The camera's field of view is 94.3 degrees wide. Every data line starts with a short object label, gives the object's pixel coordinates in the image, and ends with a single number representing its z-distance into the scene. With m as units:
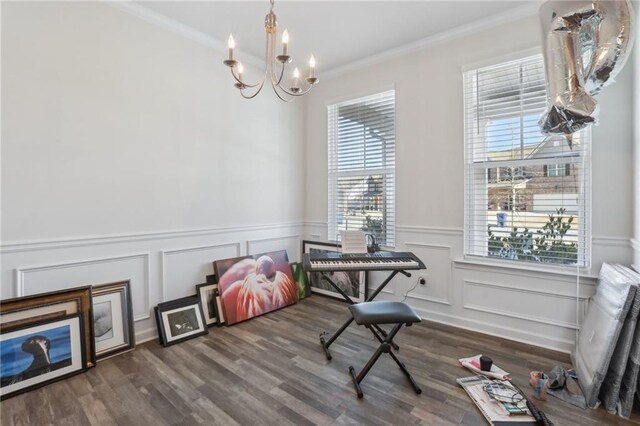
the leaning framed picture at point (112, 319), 2.37
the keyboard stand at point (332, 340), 2.43
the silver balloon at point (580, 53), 1.83
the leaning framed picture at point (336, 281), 3.57
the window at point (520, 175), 2.47
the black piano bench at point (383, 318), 1.96
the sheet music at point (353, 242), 2.76
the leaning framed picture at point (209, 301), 2.98
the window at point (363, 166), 3.51
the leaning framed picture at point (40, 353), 1.92
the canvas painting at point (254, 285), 3.11
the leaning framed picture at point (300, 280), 3.83
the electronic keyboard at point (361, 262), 2.47
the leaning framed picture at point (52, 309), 1.98
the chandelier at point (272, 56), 1.64
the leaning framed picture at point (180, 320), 2.65
